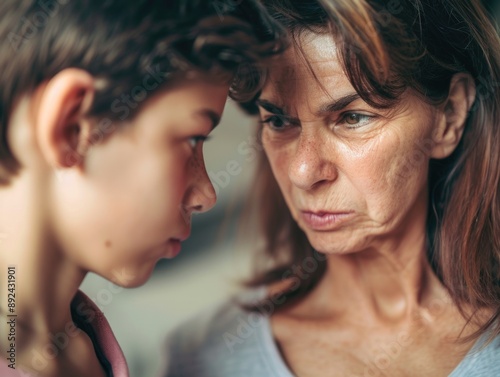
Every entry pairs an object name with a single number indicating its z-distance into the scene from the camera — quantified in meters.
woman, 0.75
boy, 0.66
